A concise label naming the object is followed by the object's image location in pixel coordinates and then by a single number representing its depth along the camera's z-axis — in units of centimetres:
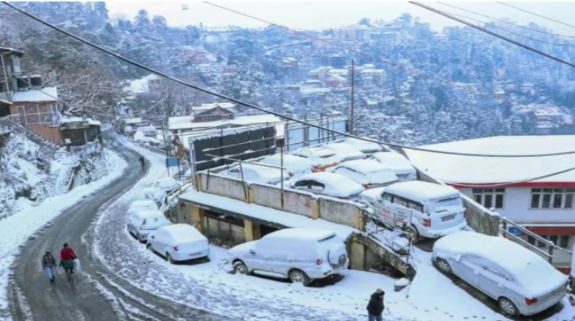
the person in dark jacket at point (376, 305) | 1030
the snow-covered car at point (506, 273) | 1043
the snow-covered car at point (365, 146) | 2677
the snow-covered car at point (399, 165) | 1992
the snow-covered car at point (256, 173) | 1964
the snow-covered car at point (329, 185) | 1692
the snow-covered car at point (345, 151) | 2412
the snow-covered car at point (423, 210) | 1404
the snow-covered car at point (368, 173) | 1884
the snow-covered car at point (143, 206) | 2283
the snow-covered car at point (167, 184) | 2942
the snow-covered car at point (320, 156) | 2346
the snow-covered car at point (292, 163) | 2139
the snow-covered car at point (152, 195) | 2796
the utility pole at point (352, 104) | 3149
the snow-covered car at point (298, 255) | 1316
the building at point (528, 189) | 2141
